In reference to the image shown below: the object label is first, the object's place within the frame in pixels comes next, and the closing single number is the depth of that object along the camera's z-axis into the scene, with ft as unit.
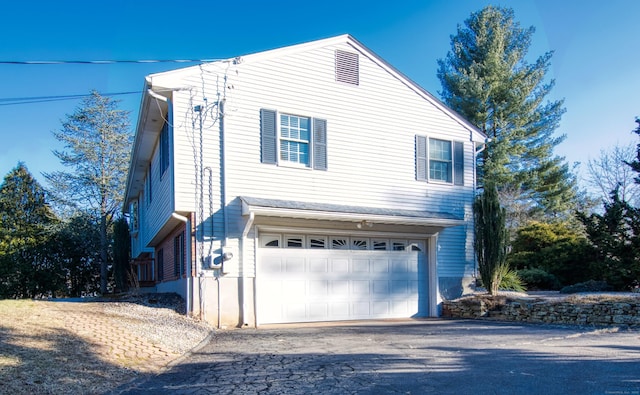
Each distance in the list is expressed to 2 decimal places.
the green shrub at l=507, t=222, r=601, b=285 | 57.41
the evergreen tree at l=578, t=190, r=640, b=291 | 46.67
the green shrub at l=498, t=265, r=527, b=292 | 51.72
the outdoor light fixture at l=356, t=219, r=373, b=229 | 42.32
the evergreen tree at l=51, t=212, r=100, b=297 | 93.61
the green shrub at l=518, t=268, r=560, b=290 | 58.03
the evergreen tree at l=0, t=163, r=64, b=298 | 87.40
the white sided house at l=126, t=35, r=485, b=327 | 37.96
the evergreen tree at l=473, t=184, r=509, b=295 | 44.91
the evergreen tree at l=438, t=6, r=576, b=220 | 88.53
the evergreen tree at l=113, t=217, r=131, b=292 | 79.61
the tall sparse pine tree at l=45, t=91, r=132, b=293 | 100.07
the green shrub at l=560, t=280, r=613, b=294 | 47.73
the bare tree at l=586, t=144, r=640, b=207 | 93.50
